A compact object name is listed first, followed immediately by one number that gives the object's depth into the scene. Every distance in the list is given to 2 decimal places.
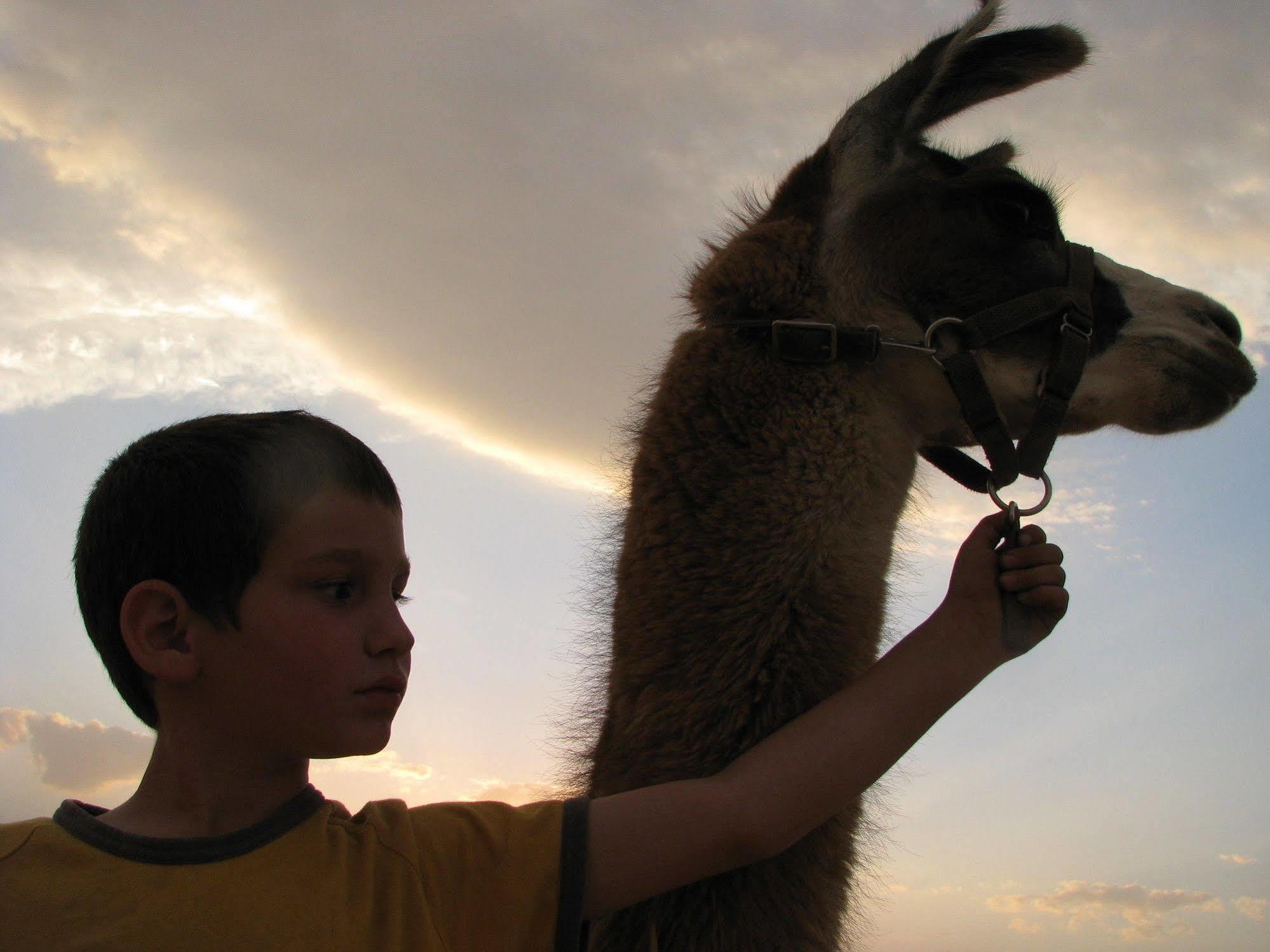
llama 0.91
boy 0.68
